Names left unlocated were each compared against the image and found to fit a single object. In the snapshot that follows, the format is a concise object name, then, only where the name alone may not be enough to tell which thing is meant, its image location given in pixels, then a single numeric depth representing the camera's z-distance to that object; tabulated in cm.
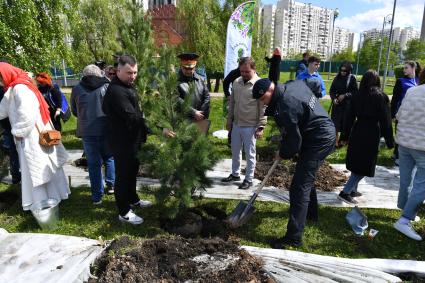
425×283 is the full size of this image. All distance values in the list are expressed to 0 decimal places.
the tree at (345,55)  5311
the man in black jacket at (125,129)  339
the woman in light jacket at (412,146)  341
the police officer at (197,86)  427
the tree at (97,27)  1941
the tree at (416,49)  3374
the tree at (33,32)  725
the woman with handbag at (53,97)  566
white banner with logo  680
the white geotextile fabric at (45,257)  273
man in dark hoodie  408
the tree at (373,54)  3362
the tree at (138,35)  533
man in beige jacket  453
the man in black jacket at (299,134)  311
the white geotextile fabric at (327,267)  272
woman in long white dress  350
